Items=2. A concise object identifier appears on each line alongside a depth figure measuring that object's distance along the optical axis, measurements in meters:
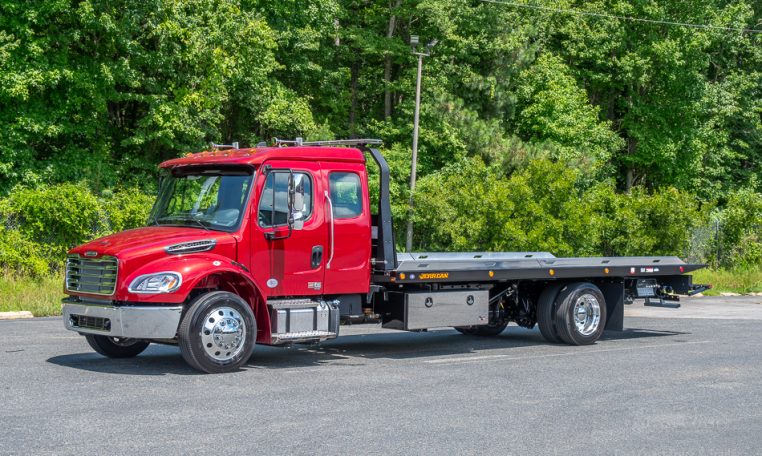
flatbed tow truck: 10.69
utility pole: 37.62
